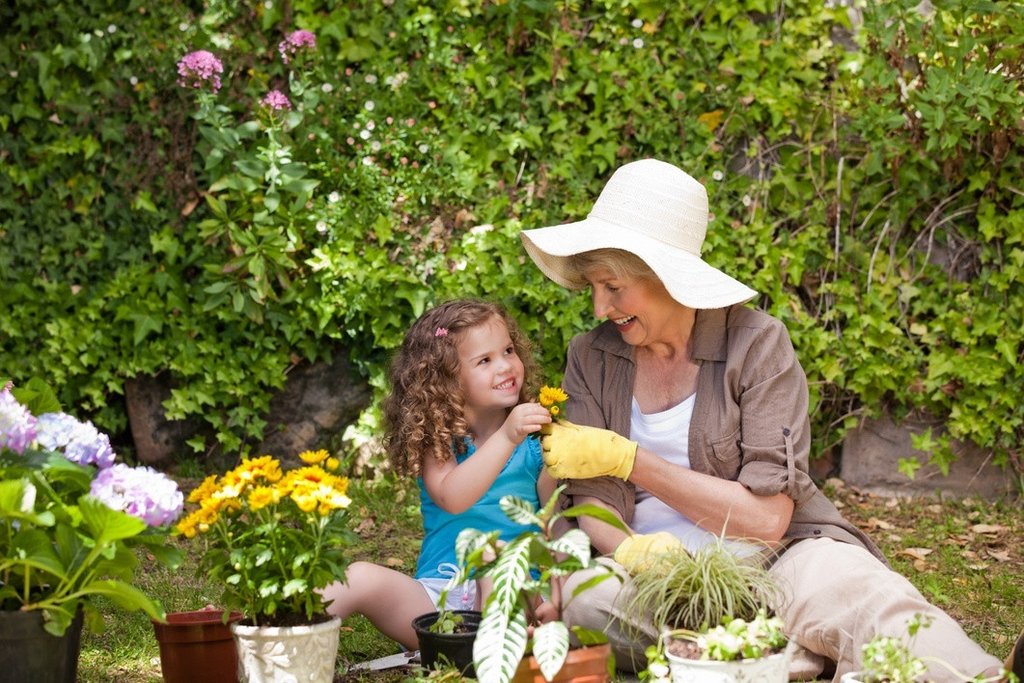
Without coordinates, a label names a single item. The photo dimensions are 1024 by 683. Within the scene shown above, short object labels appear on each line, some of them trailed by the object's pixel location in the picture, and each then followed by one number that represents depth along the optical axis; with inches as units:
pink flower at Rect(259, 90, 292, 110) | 170.7
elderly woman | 99.3
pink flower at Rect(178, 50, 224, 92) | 172.6
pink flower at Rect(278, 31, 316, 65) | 175.3
